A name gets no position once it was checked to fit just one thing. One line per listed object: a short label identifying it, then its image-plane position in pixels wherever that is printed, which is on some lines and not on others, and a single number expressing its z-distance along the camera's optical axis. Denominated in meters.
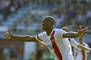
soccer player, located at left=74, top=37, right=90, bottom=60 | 18.18
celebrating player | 10.37
